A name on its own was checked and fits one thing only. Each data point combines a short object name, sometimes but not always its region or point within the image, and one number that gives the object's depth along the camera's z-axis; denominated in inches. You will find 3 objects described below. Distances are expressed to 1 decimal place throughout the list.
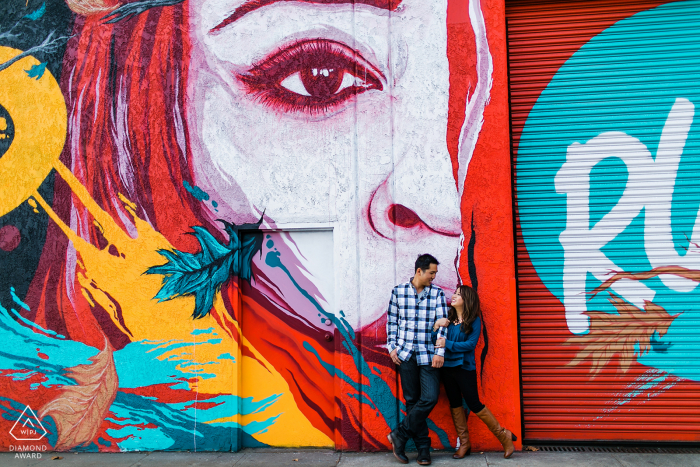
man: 193.5
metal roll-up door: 215.3
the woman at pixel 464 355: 193.8
